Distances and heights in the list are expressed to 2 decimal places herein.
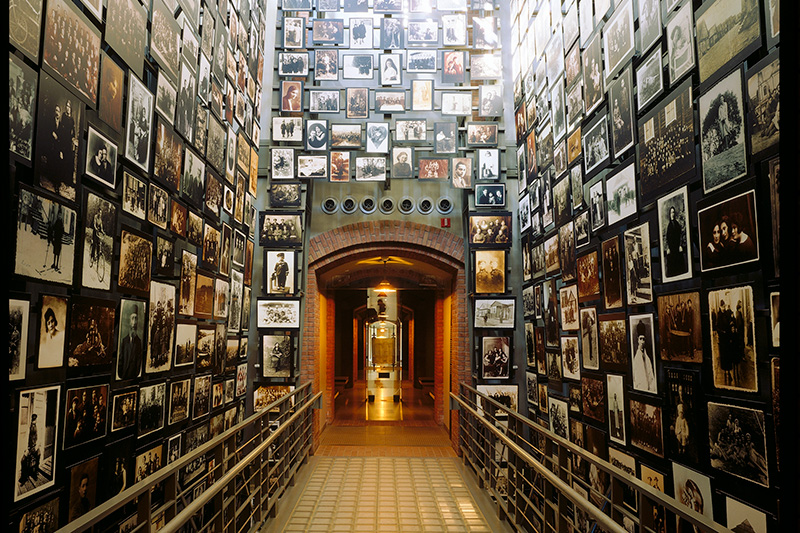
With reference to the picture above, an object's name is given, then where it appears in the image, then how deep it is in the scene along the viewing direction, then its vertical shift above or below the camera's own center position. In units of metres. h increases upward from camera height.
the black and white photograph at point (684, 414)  3.13 -0.58
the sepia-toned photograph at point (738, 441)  2.58 -0.63
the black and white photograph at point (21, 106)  2.34 +0.97
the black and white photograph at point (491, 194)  8.03 +1.91
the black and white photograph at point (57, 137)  2.54 +0.92
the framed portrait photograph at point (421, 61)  7.97 +3.90
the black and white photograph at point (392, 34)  7.99 +4.32
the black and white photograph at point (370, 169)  7.94 +2.27
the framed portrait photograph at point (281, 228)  7.93 +1.39
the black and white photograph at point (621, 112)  4.02 +1.62
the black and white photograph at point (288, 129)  7.89 +2.85
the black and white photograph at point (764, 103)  2.47 +1.03
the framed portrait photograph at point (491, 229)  8.03 +1.39
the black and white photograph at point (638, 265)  3.76 +0.40
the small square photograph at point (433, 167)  7.93 +2.29
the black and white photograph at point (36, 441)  2.44 -0.57
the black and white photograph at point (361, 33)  8.00 +4.34
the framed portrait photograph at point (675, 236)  3.27 +0.54
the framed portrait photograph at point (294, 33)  7.91 +4.30
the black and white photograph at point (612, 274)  4.23 +0.37
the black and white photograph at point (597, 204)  4.56 +1.01
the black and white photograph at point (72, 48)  2.60 +1.43
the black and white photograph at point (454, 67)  7.93 +3.79
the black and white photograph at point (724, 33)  2.63 +1.52
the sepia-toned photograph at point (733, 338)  2.66 -0.10
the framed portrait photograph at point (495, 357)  7.93 -0.55
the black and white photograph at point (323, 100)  7.95 +3.31
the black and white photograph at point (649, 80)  3.60 +1.68
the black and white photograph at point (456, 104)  8.03 +3.28
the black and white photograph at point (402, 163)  7.98 +2.37
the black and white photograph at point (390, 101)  7.99 +3.32
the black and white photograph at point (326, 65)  7.91 +3.82
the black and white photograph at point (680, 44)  3.23 +1.73
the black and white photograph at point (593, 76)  4.61 +2.18
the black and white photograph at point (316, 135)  7.89 +2.76
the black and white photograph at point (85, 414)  2.84 -0.52
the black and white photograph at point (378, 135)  7.96 +2.78
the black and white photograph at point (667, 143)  3.23 +1.16
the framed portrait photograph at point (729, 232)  2.63 +0.46
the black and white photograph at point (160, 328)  3.85 -0.05
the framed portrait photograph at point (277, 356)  7.88 -0.52
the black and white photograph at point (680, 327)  3.15 -0.05
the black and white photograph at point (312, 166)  7.82 +2.28
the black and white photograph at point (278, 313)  7.93 +0.12
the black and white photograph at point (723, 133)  2.74 +1.01
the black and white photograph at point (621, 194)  4.00 +0.99
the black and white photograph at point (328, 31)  7.89 +4.30
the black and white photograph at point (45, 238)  2.41 +0.41
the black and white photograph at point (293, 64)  7.96 +3.86
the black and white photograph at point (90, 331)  2.87 -0.06
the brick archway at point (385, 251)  8.39 +1.08
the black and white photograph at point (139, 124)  3.45 +1.33
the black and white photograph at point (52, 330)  2.60 -0.04
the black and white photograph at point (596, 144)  4.50 +1.55
